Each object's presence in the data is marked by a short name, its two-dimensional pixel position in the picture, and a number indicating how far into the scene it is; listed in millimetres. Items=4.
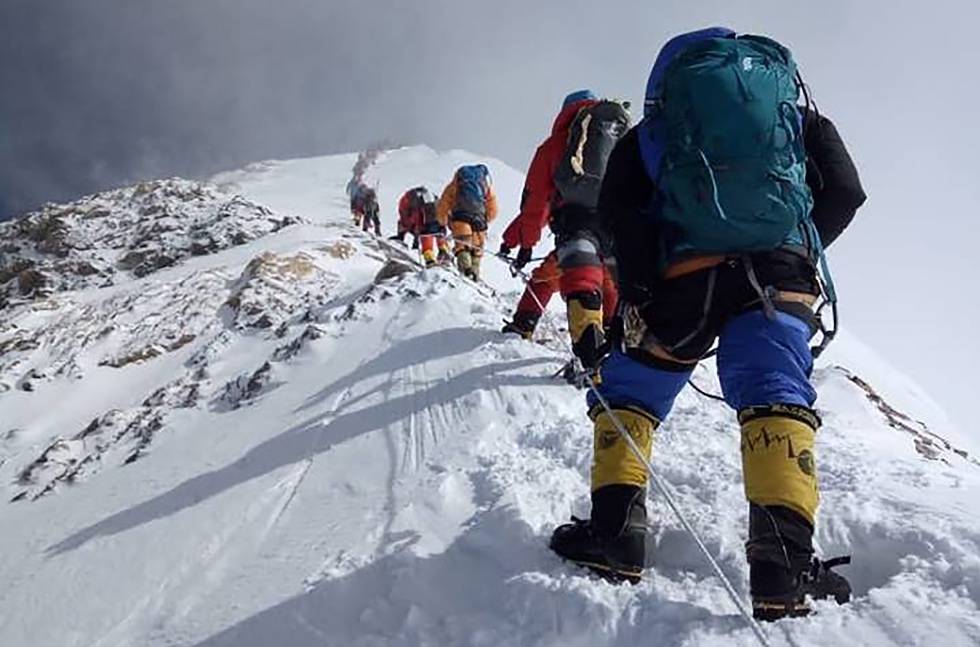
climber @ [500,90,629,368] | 5312
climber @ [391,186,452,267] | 14533
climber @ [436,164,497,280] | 11164
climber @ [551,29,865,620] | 2410
